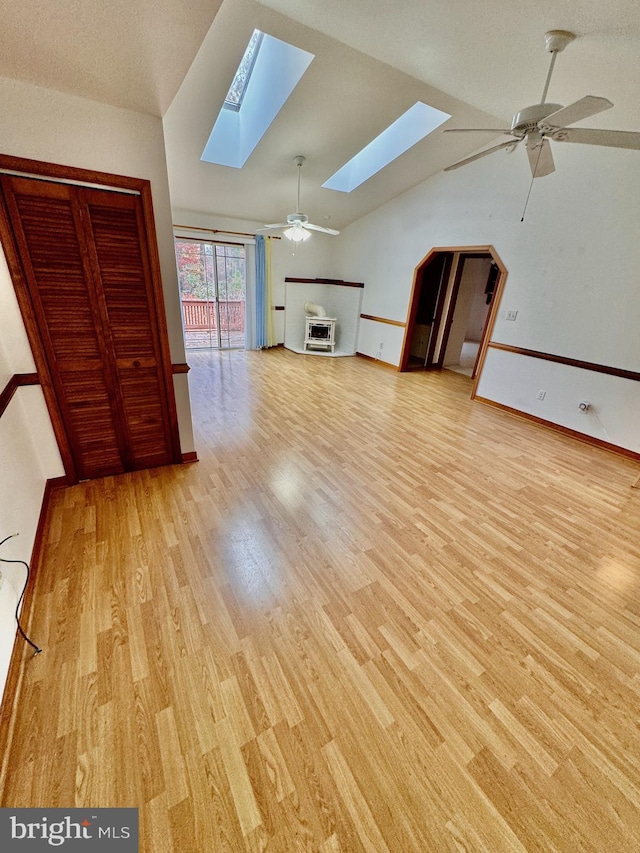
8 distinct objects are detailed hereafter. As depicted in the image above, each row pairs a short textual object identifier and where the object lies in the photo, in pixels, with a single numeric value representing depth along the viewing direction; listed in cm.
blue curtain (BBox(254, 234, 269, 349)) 654
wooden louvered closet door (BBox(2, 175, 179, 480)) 197
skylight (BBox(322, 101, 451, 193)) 378
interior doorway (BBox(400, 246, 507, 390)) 593
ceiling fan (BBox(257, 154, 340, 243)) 439
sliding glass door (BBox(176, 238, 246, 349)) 640
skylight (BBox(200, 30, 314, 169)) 294
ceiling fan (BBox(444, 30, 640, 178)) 166
